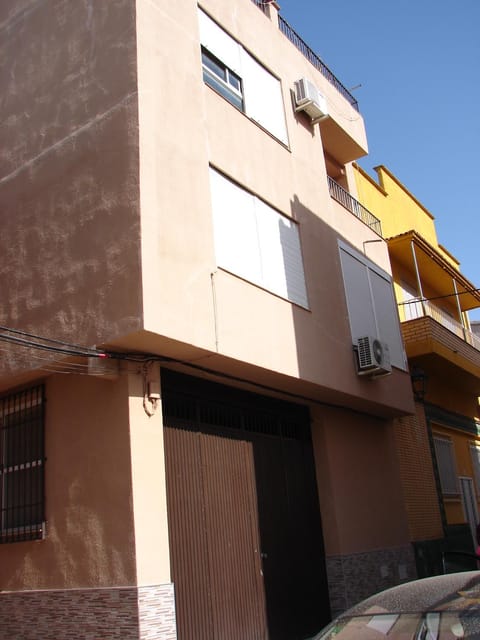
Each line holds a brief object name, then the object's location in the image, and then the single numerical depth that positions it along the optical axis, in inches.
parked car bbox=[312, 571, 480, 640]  133.6
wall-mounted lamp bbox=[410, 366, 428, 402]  622.2
